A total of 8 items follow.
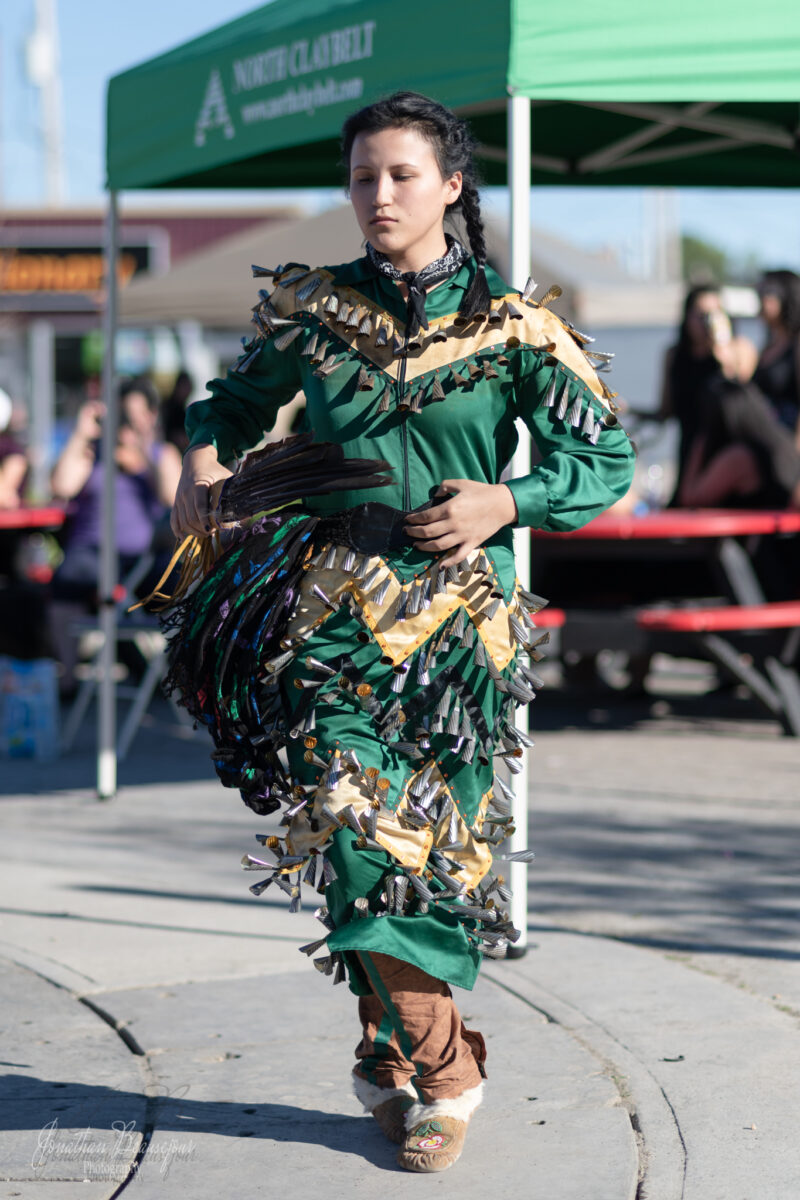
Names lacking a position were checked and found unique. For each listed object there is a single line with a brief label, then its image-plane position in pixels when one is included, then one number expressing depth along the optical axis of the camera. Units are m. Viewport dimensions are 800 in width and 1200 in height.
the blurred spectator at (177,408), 20.47
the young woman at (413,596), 5.94
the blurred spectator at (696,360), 19.50
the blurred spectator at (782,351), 19.22
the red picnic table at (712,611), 16.41
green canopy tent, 9.23
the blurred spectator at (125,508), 18.48
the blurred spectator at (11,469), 23.39
